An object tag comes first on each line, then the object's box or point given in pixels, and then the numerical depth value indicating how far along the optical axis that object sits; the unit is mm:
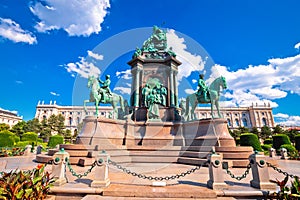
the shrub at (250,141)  23448
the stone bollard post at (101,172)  6039
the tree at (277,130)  71325
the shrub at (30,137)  35297
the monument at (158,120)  12625
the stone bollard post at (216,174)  5941
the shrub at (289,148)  21169
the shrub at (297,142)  24992
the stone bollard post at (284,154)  17920
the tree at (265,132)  74375
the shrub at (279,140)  25844
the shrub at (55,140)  29805
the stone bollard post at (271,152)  18517
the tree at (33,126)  66006
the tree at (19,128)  59656
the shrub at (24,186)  4160
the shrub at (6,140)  24391
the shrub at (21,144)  27047
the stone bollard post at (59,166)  6245
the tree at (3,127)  53028
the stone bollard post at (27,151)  20391
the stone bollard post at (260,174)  5969
